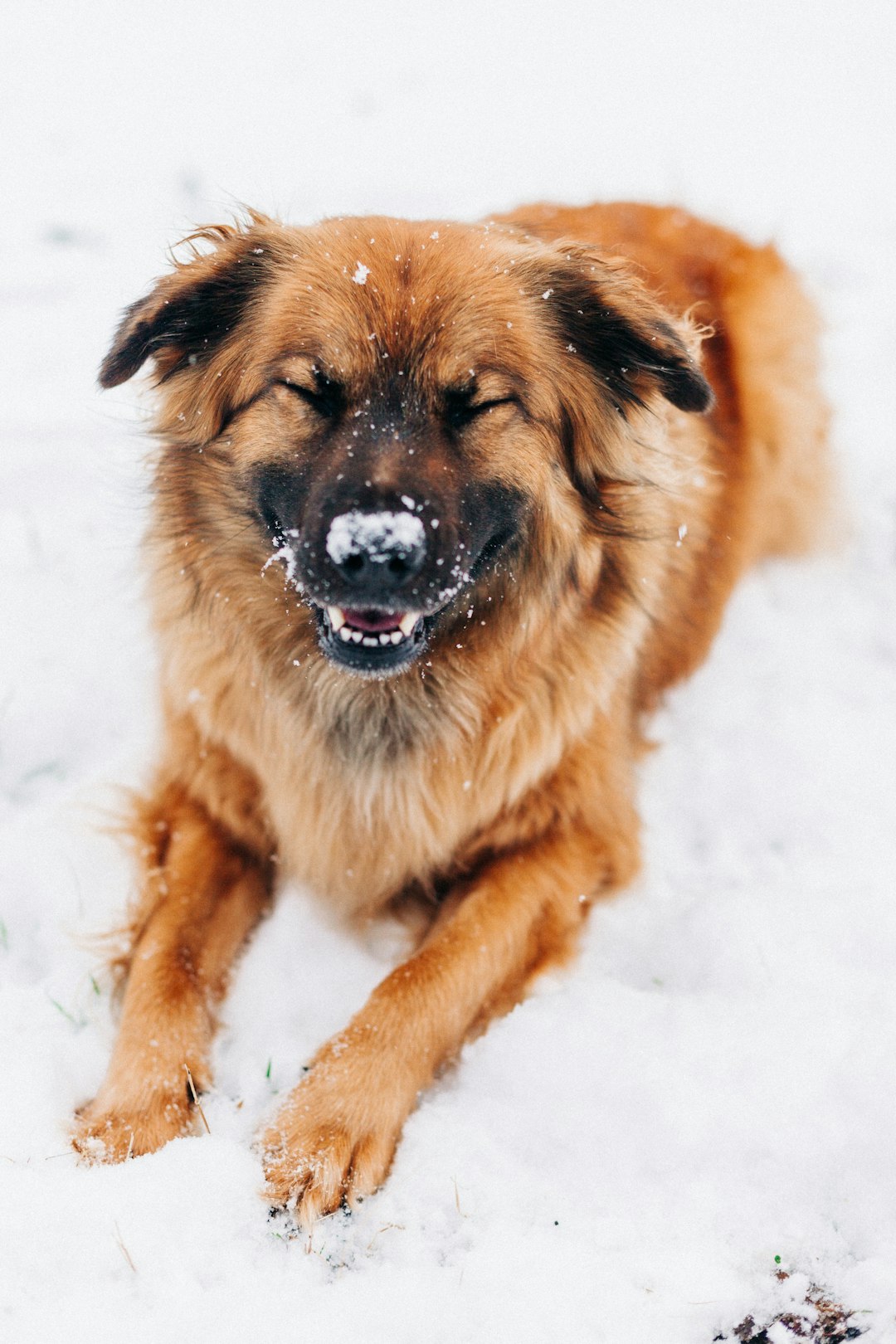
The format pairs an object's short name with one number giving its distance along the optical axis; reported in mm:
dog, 2297
